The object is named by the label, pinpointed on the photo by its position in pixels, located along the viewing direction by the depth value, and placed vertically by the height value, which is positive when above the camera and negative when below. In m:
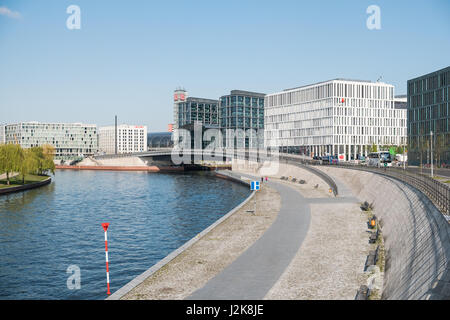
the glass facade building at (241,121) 190.62 +12.98
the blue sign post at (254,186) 39.37 -3.71
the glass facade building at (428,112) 75.69 +6.79
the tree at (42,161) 90.39 -2.47
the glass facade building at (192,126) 195.75 +10.78
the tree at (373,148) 118.44 -0.48
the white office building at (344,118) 130.25 +9.58
